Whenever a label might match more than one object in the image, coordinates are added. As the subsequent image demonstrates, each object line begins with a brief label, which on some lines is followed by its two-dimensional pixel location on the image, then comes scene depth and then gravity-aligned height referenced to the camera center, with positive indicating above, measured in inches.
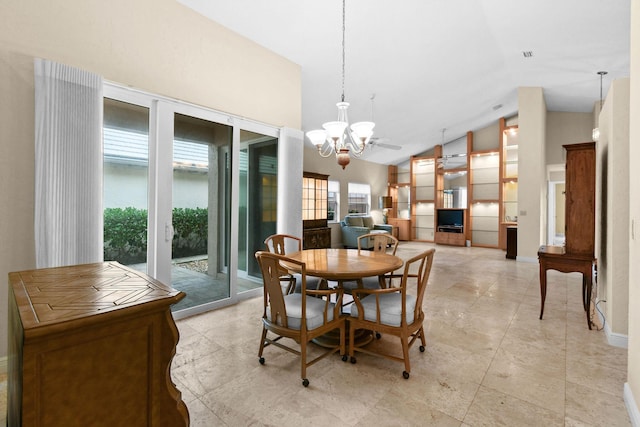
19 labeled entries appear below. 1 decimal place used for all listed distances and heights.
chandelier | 125.0 +32.6
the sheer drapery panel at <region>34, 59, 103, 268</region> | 93.0 +14.4
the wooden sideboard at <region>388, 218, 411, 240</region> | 422.9 -20.6
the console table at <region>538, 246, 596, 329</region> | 124.0 -21.6
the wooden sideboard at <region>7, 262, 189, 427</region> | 32.4 -17.2
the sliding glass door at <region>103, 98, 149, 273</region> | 114.7 +11.0
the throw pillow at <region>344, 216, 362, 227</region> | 354.3 -10.7
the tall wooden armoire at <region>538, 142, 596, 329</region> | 123.5 -2.0
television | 373.1 -6.0
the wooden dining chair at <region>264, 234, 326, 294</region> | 116.7 -19.7
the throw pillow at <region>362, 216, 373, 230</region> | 371.3 -12.3
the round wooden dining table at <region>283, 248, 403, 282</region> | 92.5 -17.9
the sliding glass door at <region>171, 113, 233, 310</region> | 135.0 +0.8
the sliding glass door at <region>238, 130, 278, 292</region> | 165.5 +6.7
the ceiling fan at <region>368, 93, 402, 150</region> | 234.0 +66.2
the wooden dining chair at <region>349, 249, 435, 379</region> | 87.0 -30.4
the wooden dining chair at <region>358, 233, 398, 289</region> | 117.2 -17.9
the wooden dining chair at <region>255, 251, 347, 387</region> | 84.0 -30.3
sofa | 341.4 -18.9
